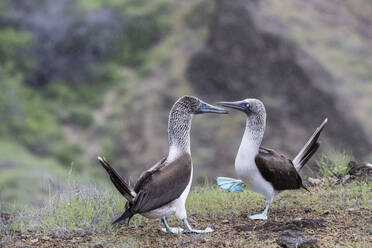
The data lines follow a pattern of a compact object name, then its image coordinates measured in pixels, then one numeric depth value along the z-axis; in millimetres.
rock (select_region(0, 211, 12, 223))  13802
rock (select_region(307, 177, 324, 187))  15812
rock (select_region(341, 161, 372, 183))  15156
